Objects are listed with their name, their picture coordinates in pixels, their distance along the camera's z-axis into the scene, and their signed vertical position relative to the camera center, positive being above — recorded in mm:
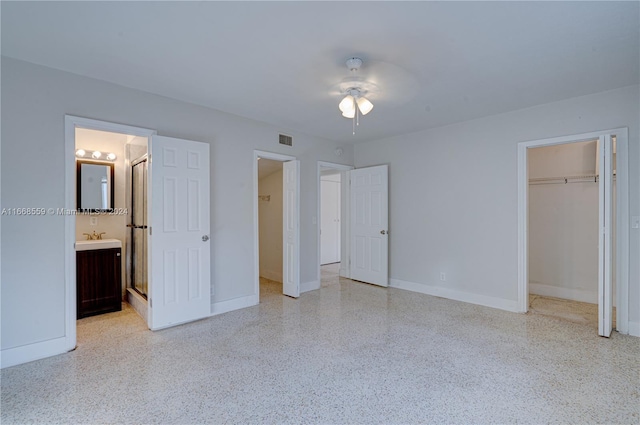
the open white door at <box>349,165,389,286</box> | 5230 -243
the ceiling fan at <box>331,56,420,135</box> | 2754 +1270
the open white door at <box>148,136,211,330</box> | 3324 -230
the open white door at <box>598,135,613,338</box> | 3127 -280
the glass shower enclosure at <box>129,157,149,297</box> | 3838 -192
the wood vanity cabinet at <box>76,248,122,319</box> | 3748 -858
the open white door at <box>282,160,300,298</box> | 4660 -274
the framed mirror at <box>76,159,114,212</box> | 4195 +356
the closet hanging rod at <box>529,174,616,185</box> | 4382 +456
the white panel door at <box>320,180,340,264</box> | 7742 -271
